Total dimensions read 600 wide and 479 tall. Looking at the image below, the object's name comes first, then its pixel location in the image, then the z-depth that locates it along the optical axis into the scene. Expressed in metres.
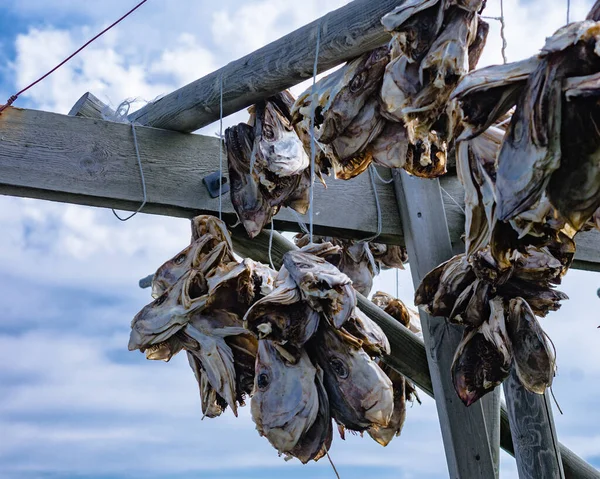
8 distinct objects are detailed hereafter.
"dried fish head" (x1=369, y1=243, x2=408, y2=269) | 3.53
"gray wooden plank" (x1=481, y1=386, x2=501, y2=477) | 2.90
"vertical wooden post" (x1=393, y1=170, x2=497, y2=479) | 2.83
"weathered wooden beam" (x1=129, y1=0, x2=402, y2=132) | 2.31
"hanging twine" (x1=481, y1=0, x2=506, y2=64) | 2.14
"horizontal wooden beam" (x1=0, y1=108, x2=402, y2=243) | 2.67
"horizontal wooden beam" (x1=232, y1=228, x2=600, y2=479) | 2.98
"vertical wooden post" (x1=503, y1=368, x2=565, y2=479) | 2.84
